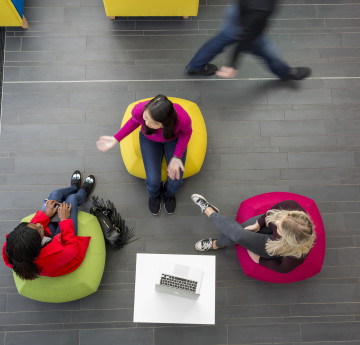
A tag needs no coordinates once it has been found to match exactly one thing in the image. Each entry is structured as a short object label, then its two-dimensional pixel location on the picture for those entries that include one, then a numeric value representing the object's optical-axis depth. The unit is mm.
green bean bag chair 2668
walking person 2428
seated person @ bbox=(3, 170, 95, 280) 2266
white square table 2561
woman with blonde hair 2236
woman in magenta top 2279
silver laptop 2535
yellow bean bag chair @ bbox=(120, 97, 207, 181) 2971
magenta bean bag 2768
